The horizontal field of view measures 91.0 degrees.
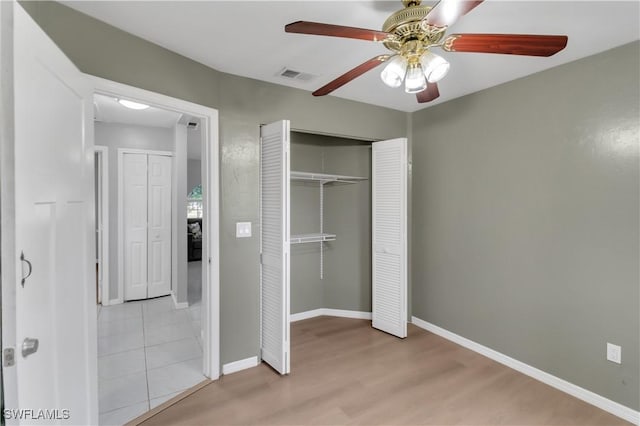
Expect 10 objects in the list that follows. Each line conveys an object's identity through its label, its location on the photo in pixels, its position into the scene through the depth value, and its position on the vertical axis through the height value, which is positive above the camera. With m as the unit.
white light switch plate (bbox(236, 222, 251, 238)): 2.70 -0.16
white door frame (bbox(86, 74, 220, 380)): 2.53 -0.29
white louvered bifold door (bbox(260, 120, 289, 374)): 2.57 -0.27
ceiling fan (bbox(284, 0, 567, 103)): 1.27 +0.74
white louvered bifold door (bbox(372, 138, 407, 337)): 3.32 -0.28
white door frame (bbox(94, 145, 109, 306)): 4.27 -0.03
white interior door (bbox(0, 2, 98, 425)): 1.03 -0.08
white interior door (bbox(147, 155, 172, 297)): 4.62 -0.20
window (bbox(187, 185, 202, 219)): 9.08 +0.26
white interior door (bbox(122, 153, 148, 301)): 4.45 -0.17
